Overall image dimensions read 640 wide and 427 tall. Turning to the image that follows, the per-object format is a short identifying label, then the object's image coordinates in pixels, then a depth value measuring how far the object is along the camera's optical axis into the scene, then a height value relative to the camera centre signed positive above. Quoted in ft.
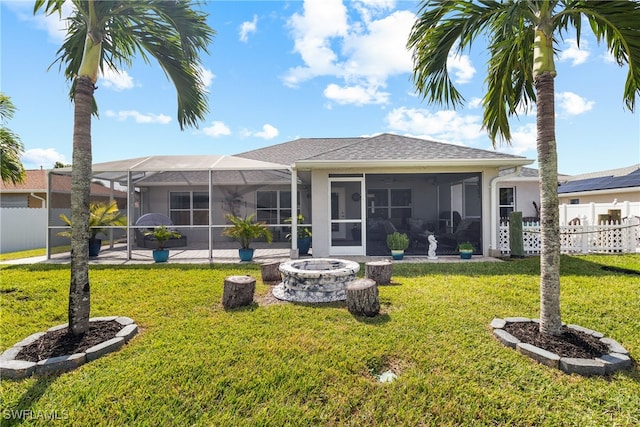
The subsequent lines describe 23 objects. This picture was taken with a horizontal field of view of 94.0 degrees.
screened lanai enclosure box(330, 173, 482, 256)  34.22 +0.80
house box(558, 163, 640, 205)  48.97 +4.71
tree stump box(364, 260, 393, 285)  22.35 -4.22
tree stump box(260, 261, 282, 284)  24.08 -4.56
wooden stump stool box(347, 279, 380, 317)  15.81 -4.45
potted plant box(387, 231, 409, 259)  32.32 -3.07
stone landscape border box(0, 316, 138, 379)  10.79 -5.41
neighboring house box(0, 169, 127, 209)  58.29 +4.64
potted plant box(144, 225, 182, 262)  31.78 -2.90
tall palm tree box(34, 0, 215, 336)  12.67 +8.82
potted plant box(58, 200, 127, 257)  34.50 -0.40
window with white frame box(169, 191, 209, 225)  49.32 +1.64
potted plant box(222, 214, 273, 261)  32.24 -1.67
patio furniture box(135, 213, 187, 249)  36.88 -2.84
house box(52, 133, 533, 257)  32.99 +4.00
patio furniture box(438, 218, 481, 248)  35.99 -2.19
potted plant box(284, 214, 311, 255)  35.40 -2.93
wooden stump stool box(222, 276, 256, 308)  17.52 -4.48
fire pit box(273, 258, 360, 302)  18.93 -4.37
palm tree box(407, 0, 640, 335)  12.32 +7.91
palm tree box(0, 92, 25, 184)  37.06 +8.89
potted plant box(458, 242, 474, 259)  32.63 -3.81
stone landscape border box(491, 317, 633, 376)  10.61 -5.36
